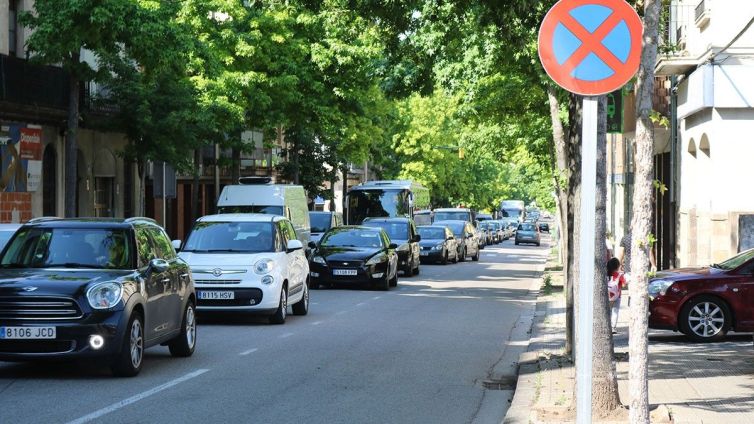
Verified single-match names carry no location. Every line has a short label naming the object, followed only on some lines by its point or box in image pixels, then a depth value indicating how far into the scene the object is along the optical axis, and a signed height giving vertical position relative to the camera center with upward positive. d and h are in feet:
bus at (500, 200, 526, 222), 434.30 -0.98
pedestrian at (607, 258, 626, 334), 59.21 -3.75
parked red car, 57.72 -4.55
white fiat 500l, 63.46 -2.92
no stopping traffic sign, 22.30 +2.93
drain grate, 42.14 -6.11
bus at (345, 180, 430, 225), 174.40 +0.95
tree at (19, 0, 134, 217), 81.76 +11.85
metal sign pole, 20.86 -1.22
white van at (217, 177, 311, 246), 108.37 +0.81
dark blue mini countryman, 39.93 -2.79
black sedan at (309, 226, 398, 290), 97.50 -4.19
